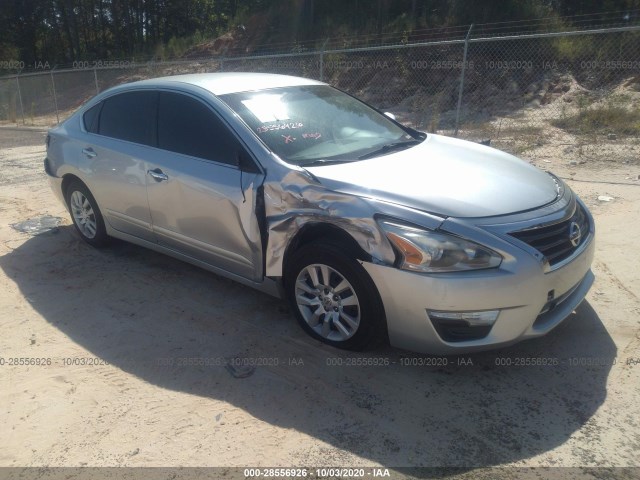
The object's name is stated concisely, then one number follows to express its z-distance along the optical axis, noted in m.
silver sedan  3.05
